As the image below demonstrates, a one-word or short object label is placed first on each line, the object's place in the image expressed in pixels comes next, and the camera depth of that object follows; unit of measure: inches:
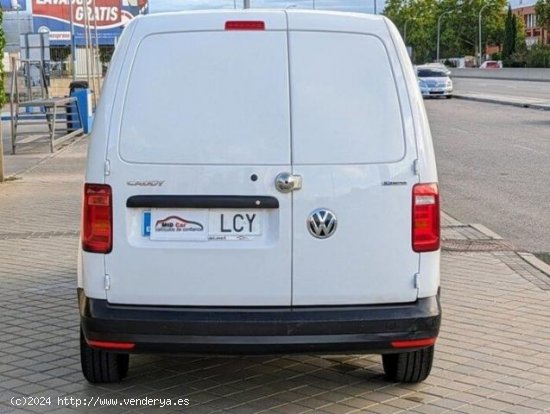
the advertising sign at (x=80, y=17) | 1665.8
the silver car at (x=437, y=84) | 1782.7
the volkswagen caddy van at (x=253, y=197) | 188.5
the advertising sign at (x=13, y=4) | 1415.0
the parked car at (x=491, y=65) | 3708.7
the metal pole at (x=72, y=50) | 1246.6
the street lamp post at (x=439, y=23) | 4435.3
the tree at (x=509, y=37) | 3969.0
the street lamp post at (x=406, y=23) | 4384.8
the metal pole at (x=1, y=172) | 623.7
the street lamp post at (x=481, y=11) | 4267.2
